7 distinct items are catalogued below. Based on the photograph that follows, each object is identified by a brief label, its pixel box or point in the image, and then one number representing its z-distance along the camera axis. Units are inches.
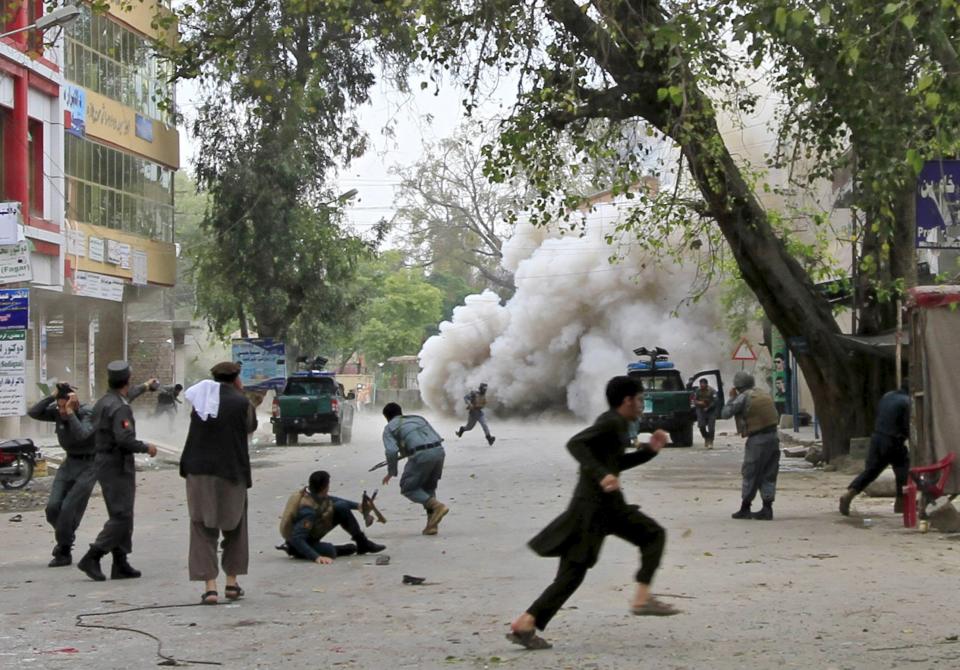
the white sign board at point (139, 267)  1512.1
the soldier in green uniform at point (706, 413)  1291.8
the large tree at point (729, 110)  571.2
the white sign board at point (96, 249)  1396.4
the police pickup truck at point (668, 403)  1298.0
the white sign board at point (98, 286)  1358.3
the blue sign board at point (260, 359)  1641.2
